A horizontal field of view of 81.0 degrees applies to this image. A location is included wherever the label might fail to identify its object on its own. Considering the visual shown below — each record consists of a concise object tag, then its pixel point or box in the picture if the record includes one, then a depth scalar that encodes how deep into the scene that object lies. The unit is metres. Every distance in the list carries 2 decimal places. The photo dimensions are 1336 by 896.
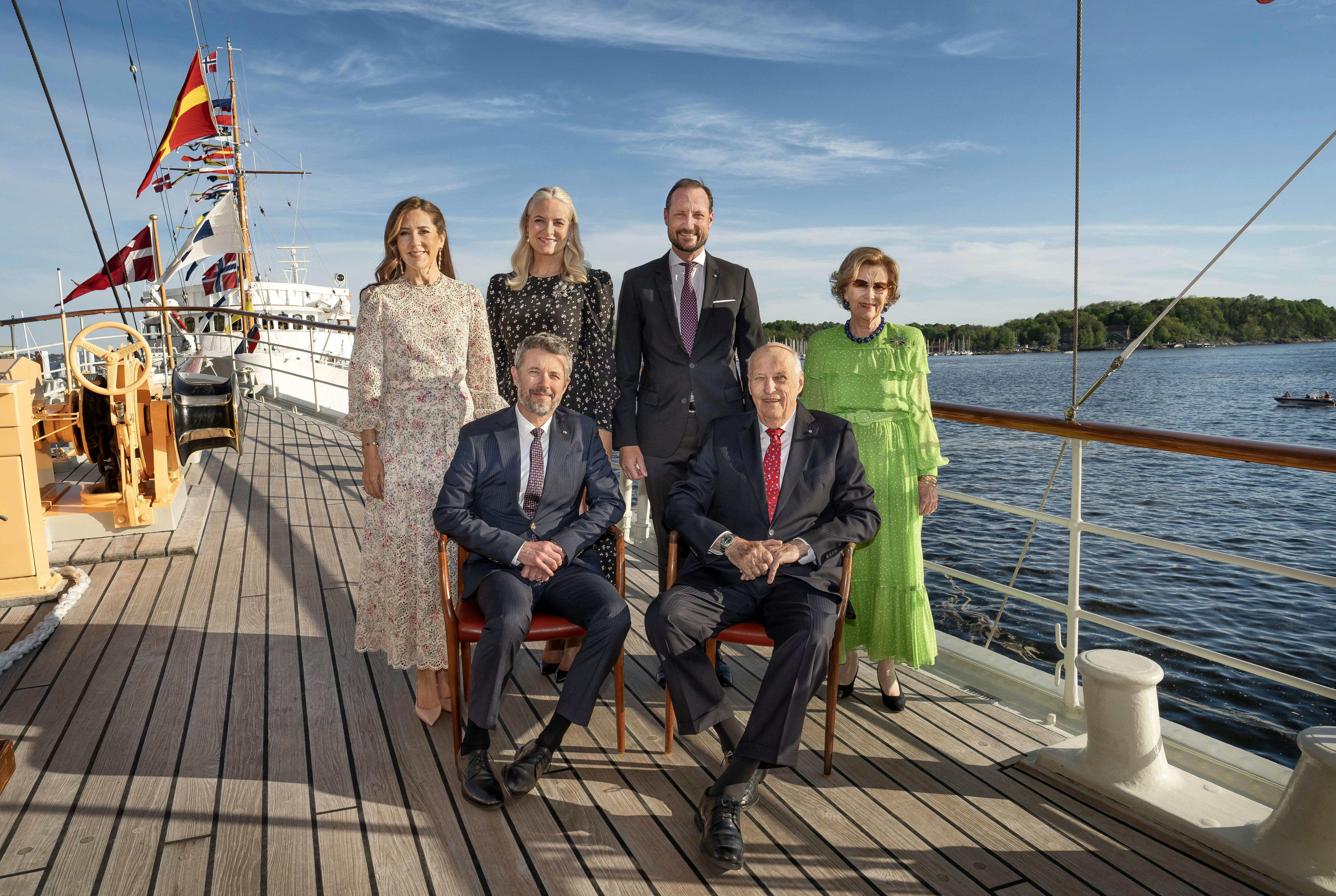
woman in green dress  2.46
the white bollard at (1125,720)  1.96
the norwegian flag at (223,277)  17.44
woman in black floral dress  2.55
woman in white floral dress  2.38
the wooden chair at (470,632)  2.17
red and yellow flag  10.36
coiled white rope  2.84
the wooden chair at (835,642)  2.13
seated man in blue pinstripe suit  2.10
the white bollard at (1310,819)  1.64
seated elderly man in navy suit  1.97
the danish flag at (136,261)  10.47
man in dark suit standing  2.58
